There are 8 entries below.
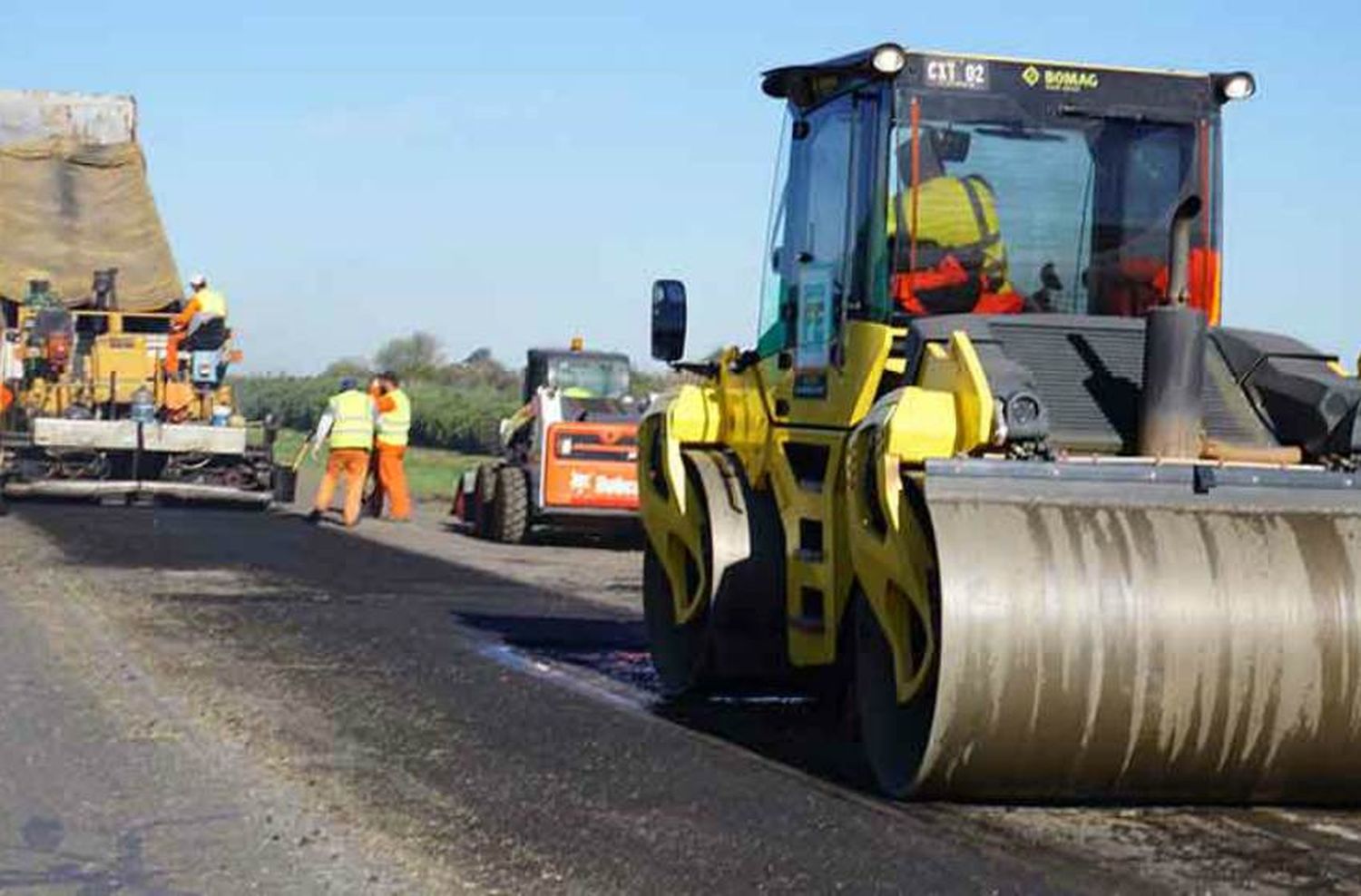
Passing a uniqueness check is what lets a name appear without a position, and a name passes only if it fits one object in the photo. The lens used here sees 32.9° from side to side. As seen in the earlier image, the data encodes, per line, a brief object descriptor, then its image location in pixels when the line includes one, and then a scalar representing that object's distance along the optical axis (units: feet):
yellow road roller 23.68
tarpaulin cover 82.07
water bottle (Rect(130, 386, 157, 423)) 81.05
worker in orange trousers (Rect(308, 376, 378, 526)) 76.33
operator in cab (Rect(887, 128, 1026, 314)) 29.45
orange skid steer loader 71.20
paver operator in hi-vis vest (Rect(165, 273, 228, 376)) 80.79
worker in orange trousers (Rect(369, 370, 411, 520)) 79.15
